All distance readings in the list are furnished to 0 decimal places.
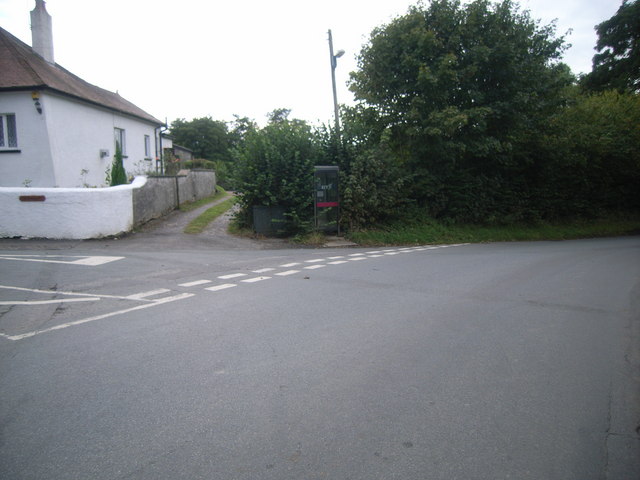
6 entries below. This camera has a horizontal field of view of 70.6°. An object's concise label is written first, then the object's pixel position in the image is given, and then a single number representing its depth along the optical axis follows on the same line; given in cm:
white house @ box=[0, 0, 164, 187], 1697
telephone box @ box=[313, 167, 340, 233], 1505
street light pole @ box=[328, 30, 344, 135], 1676
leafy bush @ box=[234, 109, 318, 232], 1505
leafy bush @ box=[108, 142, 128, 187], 1767
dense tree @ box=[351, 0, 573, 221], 1627
